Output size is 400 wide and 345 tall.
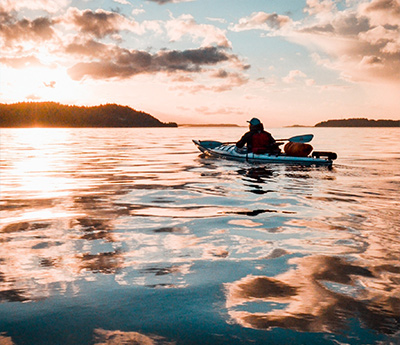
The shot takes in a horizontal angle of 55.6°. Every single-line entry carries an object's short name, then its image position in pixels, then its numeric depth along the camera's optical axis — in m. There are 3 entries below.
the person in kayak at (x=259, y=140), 18.14
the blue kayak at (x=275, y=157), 17.22
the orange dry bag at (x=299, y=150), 17.48
